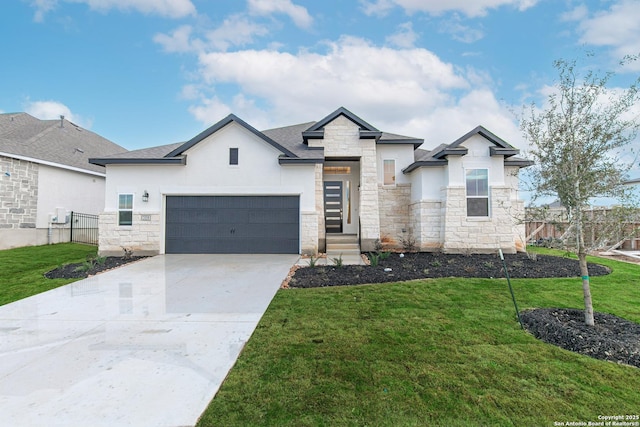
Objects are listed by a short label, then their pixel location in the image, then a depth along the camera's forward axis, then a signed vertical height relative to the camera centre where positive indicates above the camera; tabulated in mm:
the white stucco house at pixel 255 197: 11906 +877
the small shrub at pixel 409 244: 12734 -1052
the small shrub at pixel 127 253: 11490 -1337
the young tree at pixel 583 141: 4531 +1212
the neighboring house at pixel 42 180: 13273 +1888
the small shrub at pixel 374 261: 9328 -1337
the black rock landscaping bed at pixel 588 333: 3762 -1621
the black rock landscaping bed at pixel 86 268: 8617 -1551
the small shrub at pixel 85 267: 9049 -1487
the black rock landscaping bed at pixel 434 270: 7738 -1470
